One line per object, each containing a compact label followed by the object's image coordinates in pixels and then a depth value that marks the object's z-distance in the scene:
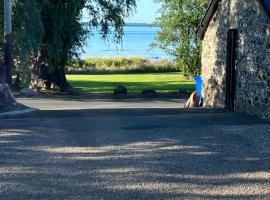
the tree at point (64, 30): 26.61
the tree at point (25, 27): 22.50
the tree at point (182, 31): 35.28
